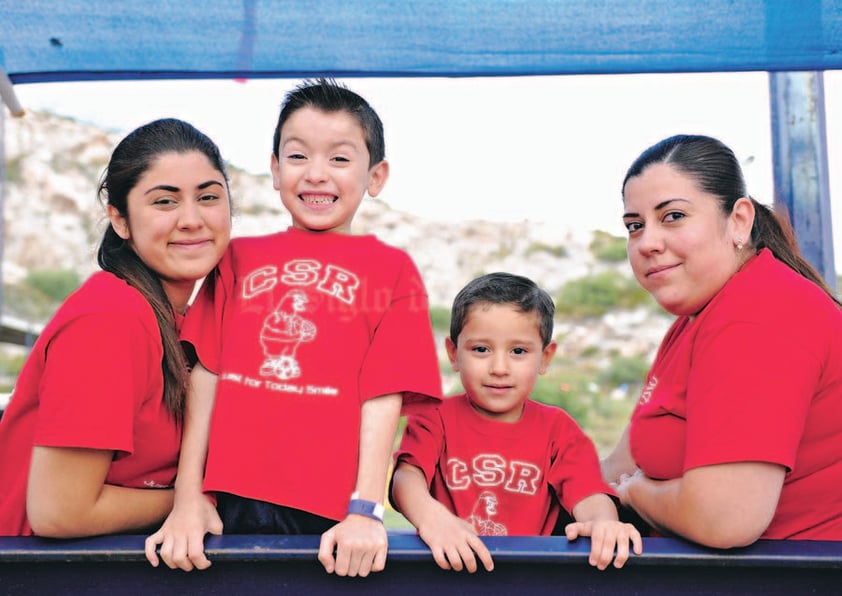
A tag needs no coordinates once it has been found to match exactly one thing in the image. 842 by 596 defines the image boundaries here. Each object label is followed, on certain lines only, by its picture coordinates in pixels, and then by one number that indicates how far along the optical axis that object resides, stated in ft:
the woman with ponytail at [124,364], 5.36
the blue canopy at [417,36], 7.32
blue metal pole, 8.59
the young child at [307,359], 5.86
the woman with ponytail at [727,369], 5.11
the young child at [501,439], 6.75
